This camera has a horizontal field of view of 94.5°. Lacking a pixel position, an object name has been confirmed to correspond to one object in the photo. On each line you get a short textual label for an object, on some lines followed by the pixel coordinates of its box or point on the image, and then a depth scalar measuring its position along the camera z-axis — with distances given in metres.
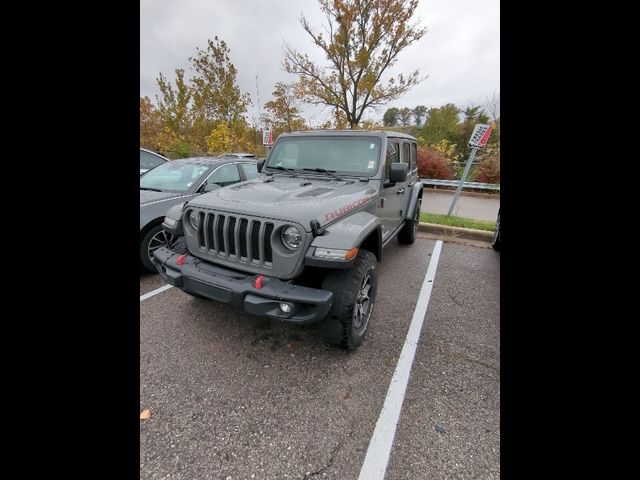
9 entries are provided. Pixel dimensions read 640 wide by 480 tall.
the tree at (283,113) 15.77
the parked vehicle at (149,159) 7.94
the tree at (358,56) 13.83
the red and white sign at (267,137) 8.79
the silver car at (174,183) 3.90
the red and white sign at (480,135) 6.55
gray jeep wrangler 2.11
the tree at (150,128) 17.83
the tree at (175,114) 15.16
